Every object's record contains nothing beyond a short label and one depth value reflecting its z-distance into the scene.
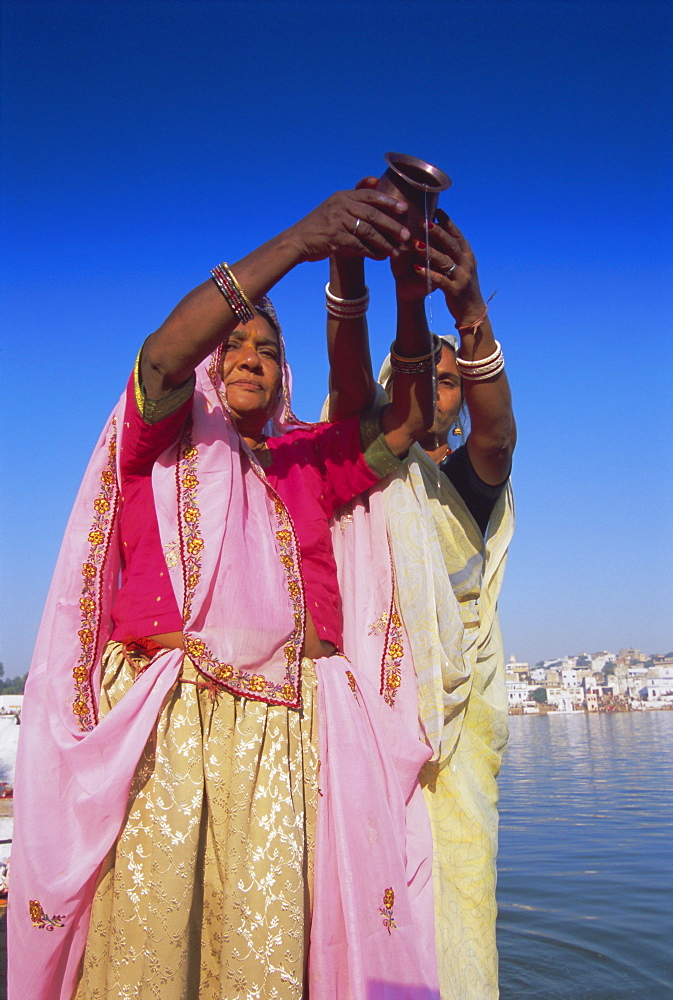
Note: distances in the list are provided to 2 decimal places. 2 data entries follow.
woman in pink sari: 2.08
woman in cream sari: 2.58
